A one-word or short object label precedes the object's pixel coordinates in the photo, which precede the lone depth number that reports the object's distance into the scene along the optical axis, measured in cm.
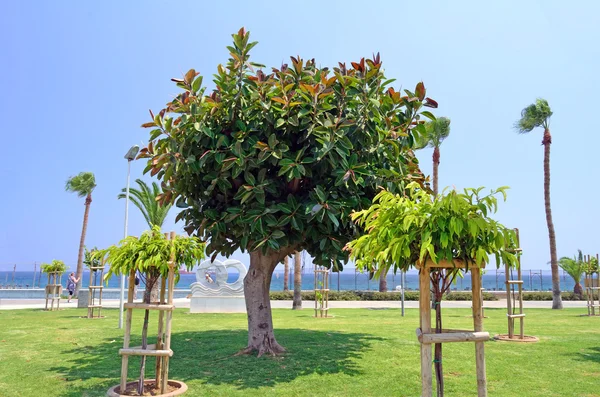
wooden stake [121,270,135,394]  616
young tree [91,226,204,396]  609
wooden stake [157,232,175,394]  624
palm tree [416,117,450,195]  2956
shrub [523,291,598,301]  2950
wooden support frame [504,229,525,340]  1074
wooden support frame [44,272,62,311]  2034
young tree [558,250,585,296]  3009
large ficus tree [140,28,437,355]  752
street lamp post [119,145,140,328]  1316
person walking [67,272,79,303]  2619
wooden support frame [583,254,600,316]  1824
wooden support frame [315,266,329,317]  1727
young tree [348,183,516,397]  381
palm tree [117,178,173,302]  2378
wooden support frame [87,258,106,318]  1622
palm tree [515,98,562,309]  2405
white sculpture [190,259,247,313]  1898
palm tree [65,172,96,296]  3259
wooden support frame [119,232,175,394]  602
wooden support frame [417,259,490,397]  405
